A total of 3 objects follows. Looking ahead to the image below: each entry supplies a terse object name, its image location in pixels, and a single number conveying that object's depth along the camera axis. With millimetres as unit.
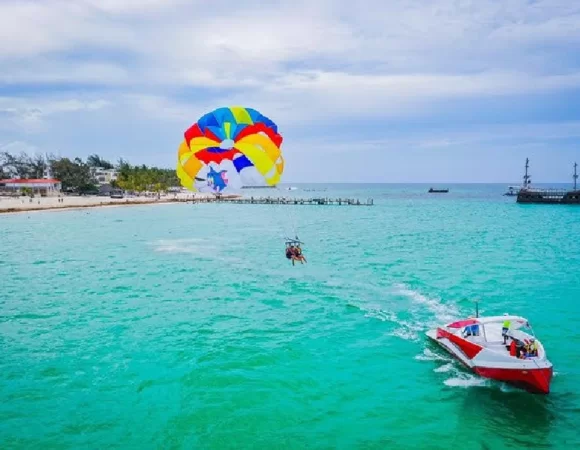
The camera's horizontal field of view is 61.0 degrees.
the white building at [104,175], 173688
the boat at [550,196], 118500
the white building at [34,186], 126062
